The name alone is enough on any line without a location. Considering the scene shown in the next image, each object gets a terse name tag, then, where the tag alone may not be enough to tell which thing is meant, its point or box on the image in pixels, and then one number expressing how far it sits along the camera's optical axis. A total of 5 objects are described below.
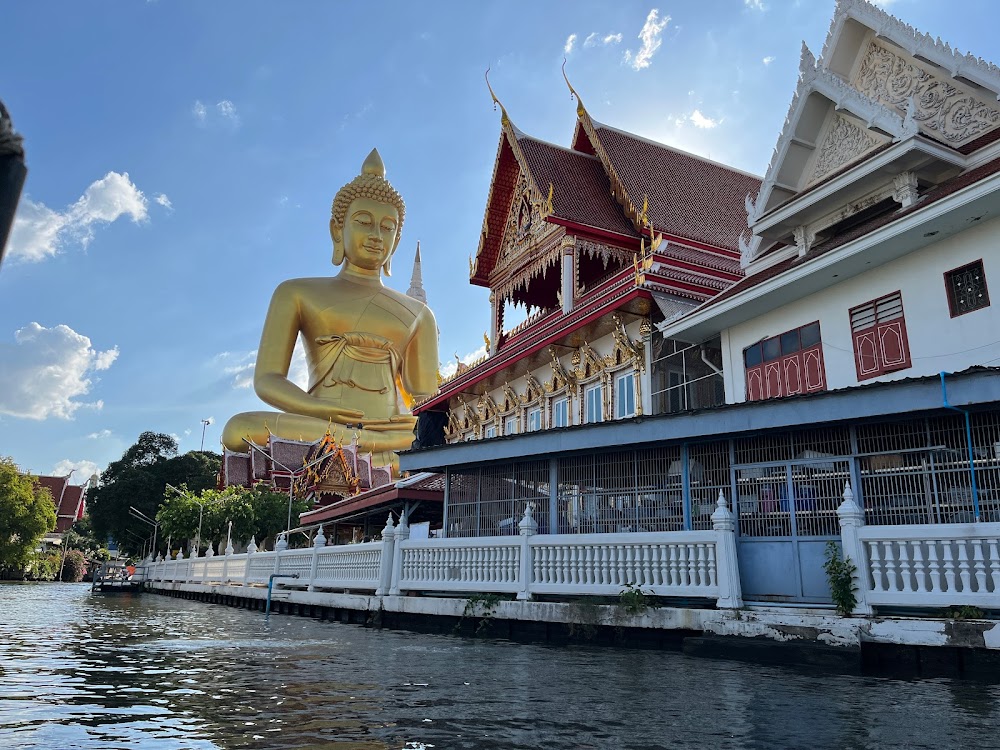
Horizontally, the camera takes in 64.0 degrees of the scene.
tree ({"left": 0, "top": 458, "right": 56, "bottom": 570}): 42.06
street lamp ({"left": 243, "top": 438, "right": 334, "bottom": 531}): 31.50
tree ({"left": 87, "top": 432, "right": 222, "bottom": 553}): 51.28
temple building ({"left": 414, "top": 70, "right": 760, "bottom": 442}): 16.02
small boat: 30.70
